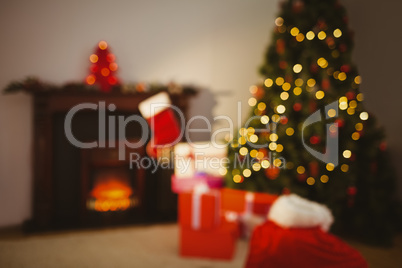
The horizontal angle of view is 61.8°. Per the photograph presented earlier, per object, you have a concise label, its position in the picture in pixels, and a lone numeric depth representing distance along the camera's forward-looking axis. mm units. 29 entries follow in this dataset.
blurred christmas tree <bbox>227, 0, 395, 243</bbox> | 2904
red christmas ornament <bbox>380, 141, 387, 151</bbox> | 2969
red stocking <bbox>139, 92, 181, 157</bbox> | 2635
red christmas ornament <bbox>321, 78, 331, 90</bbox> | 2939
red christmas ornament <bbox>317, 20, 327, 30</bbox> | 2957
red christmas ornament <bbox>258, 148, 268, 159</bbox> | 3059
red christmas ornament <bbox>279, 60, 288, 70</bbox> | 3027
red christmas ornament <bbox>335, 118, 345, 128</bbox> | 2893
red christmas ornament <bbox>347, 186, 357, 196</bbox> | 2902
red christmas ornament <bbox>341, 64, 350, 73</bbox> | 2924
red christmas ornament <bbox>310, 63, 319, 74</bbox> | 2961
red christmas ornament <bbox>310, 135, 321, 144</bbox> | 2928
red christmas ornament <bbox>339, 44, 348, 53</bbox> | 2959
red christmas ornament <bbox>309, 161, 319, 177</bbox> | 2957
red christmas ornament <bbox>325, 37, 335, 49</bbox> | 2961
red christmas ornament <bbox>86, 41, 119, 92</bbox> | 3237
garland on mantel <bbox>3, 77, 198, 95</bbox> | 2943
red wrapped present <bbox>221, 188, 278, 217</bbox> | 2717
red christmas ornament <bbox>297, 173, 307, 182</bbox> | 2986
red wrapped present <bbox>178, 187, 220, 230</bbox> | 2449
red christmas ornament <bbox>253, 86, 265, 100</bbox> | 3131
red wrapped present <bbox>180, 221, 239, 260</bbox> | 2496
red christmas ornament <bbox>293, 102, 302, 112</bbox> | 2977
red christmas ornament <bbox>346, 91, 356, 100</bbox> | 2912
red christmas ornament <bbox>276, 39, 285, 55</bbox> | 3043
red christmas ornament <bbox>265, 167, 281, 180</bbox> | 3029
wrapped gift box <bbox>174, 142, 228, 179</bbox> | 2768
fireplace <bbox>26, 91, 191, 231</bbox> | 3117
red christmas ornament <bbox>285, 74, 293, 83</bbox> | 3018
